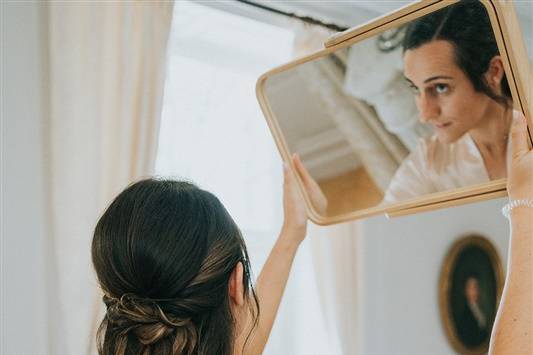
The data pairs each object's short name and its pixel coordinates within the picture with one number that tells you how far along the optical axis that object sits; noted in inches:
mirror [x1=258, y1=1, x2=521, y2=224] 57.4
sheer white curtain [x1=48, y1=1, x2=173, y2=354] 78.0
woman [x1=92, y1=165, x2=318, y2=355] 44.1
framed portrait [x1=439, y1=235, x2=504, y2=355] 117.9
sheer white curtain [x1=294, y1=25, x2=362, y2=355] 100.2
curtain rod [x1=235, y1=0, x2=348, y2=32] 96.5
